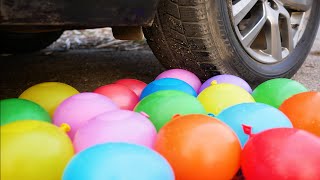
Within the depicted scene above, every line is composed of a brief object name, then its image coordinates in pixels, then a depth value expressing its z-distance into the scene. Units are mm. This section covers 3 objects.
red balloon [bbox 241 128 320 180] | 1019
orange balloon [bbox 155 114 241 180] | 1087
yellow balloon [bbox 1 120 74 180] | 1019
